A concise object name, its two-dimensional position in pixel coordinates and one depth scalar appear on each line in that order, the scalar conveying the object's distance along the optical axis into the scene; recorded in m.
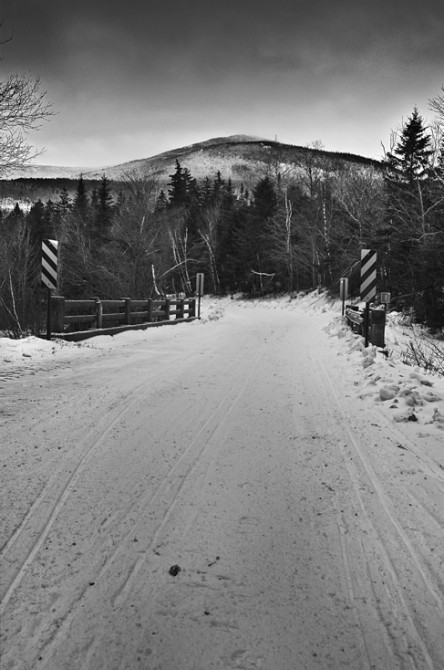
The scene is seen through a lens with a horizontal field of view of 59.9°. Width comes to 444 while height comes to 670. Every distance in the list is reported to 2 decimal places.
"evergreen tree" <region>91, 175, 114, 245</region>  34.75
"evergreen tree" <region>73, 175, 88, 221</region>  68.48
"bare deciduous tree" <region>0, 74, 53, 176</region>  8.59
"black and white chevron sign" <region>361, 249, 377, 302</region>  9.68
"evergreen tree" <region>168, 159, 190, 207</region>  63.19
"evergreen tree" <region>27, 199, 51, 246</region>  48.54
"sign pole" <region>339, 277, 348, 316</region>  21.97
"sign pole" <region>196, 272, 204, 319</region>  21.20
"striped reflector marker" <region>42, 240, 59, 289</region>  9.70
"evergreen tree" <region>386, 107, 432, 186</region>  23.26
